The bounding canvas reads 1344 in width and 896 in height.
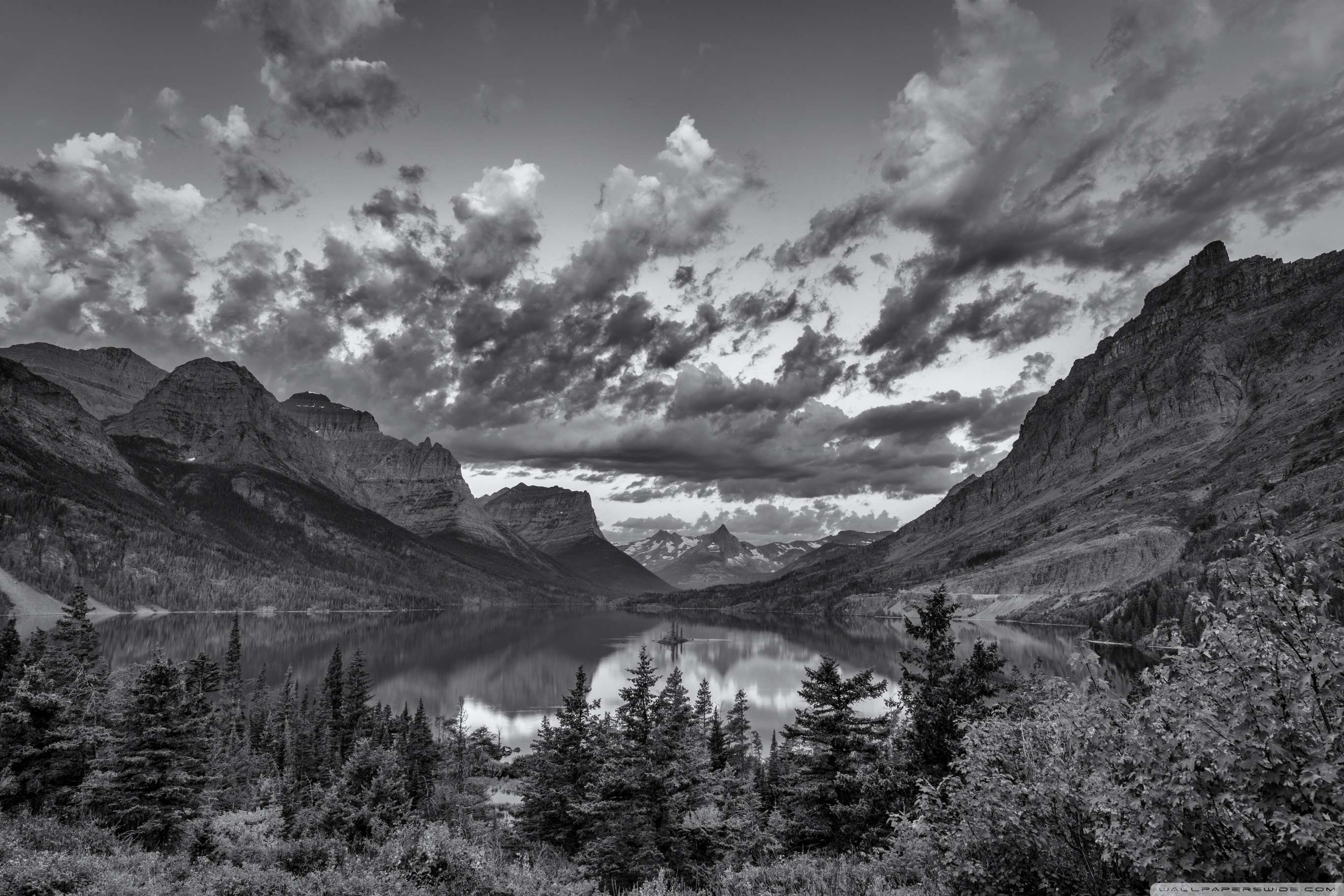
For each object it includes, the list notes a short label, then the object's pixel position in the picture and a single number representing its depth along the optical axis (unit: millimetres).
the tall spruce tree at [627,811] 26266
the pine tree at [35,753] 26328
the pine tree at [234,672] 91062
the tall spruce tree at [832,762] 27234
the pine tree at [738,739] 61969
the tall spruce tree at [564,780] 36750
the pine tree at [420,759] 52594
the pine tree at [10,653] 43312
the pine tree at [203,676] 77700
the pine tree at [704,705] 65312
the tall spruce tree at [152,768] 25000
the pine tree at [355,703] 68500
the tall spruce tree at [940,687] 23500
